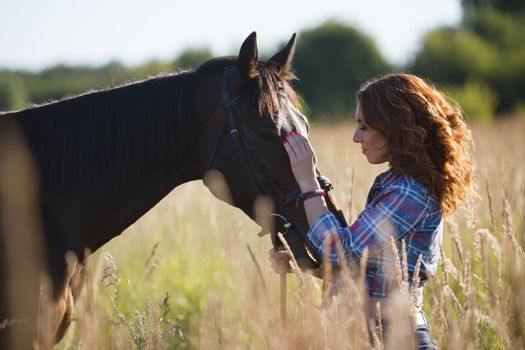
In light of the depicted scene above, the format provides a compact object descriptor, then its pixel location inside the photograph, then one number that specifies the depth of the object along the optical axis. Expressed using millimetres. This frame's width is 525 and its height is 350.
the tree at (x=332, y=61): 42438
